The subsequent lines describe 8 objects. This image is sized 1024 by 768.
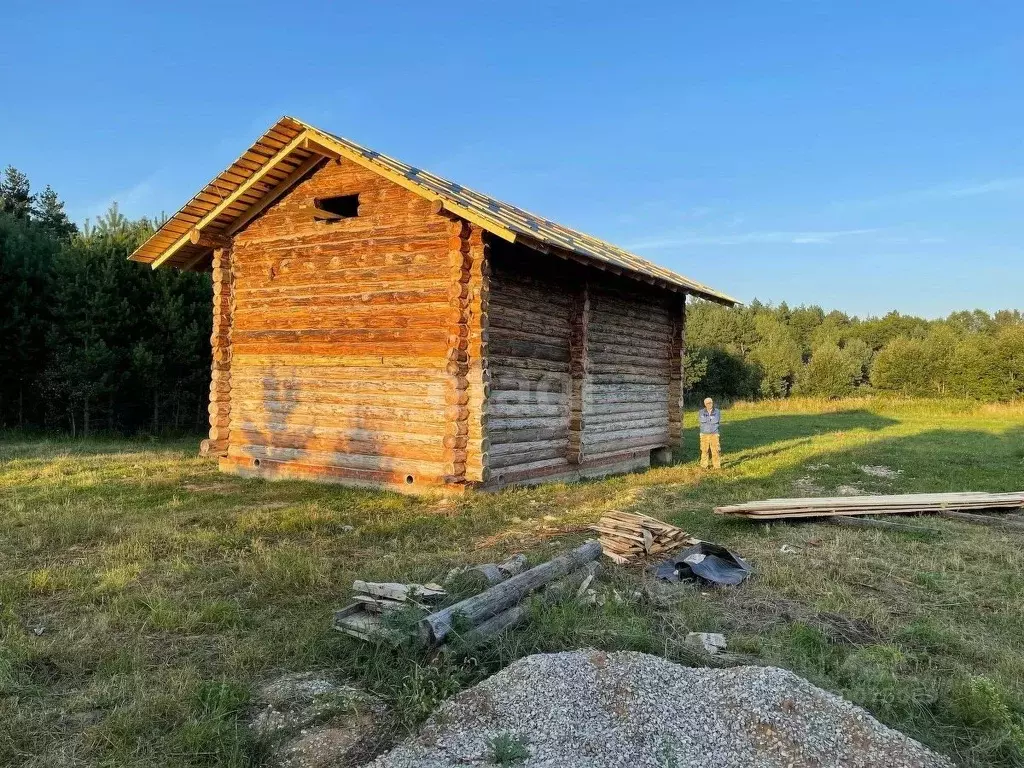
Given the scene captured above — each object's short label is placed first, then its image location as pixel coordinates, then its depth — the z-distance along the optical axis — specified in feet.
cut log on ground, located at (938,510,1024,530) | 31.84
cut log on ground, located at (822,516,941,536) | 29.99
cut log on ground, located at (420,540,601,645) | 15.26
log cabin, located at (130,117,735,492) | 36.73
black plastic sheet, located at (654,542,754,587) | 22.48
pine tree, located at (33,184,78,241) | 96.27
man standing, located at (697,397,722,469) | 49.21
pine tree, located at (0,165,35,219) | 103.14
